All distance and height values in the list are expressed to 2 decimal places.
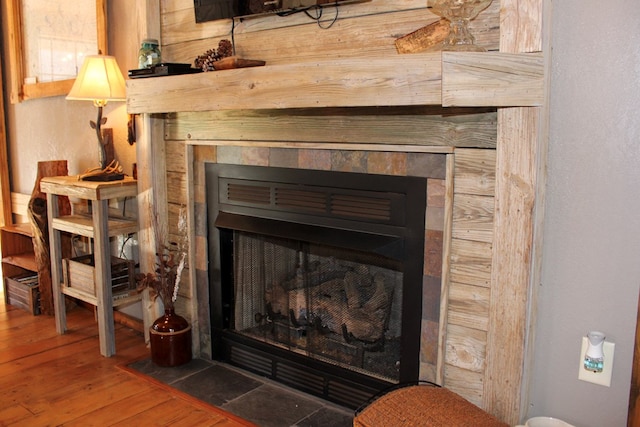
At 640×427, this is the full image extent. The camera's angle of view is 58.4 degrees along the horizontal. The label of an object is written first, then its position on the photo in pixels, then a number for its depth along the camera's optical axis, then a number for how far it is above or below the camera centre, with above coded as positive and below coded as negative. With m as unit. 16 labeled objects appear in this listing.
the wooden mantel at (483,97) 1.55 +0.08
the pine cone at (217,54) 2.24 +0.28
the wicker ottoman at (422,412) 1.62 -0.82
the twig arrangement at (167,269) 2.73 -0.69
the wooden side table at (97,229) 2.80 -0.53
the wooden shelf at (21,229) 3.58 -0.68
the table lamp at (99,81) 2.76 +0.20
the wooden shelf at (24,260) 3.54 -0.86
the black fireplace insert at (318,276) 2.04 -0.62
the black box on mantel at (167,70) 2.24 +0.21
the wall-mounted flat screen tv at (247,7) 2.01 +0.43
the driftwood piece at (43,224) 3.39 -0.60
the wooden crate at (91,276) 2.94 -0.79
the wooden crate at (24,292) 3.49 -1.04
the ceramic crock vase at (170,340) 2.69 -1.01
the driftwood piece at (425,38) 1.77 +0.28
